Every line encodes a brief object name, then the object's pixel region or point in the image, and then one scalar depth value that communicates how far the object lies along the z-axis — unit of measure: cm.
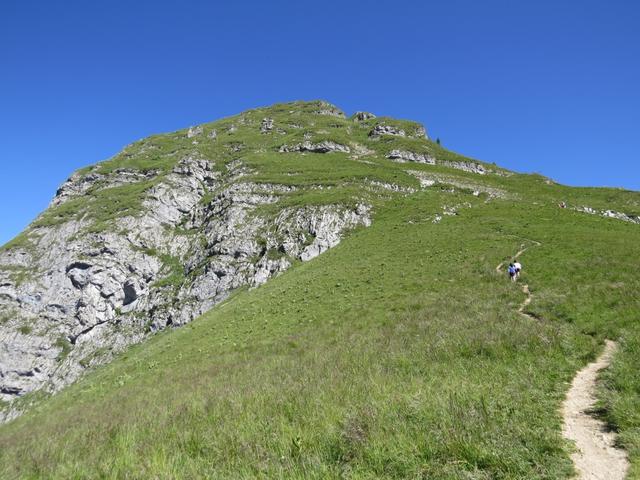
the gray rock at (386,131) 13082
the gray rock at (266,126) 14268
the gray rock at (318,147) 10981
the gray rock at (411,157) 10488
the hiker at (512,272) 2662
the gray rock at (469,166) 10581
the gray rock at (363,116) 16888
